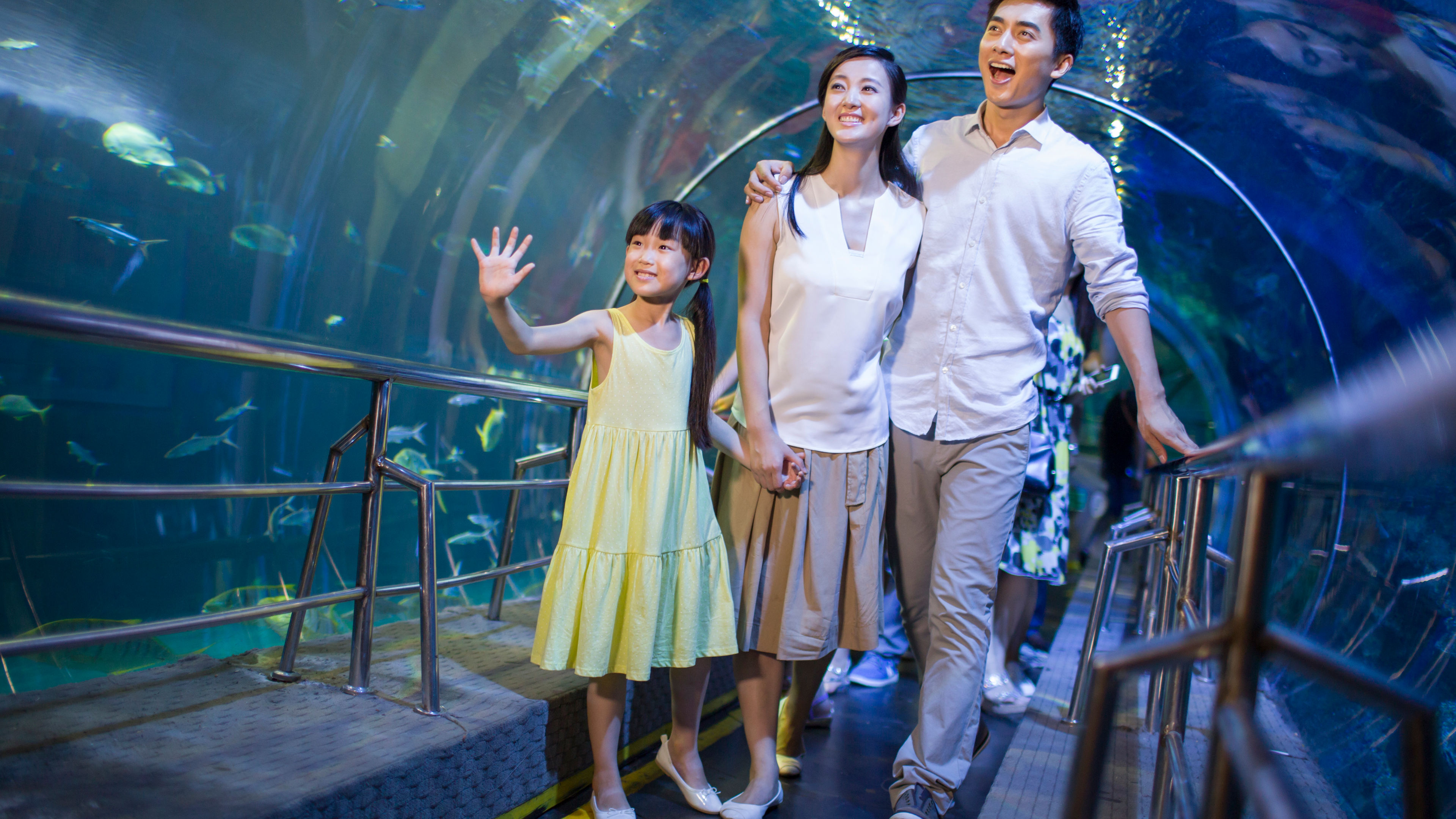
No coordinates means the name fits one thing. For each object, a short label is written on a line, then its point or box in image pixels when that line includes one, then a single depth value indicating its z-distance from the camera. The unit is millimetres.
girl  2055
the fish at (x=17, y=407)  5512
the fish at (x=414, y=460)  8445
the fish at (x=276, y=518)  6707
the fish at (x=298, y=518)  7266
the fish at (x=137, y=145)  5887
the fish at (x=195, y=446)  6289
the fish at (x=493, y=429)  8602
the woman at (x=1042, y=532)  3426
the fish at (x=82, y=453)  6902
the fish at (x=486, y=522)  10133
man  2178
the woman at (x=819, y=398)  2221
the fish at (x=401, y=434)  7574
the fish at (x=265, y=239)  5844
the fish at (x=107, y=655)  5195
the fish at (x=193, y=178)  5848
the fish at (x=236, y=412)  6836
